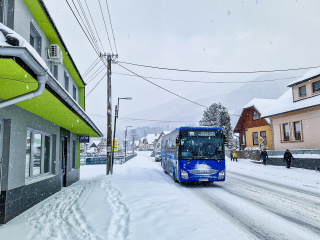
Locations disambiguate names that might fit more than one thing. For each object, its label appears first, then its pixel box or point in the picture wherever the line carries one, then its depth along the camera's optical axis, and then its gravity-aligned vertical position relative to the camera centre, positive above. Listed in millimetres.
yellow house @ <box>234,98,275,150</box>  30412 +2158
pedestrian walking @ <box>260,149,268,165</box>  23373 -1421
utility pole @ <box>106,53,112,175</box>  17469 +1974
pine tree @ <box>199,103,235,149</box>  42812 +4335
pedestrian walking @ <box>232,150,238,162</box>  31225 -1699
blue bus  11172 -542
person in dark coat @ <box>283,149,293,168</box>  19578 -1304
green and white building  3855 +1017
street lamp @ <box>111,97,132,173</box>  23448 +3086
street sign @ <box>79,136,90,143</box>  16484 +375
